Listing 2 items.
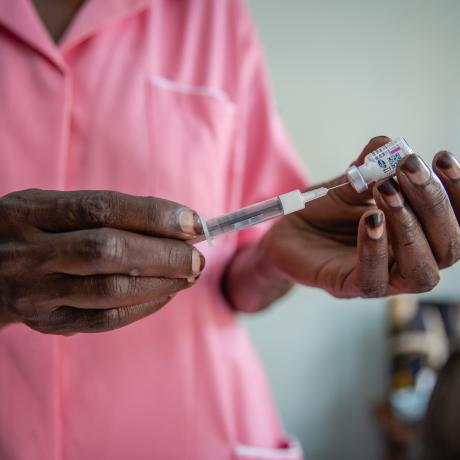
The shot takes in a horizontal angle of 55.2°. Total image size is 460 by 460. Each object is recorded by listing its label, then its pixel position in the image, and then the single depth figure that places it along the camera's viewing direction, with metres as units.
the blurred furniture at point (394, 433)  1.27
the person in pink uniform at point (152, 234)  0.36
